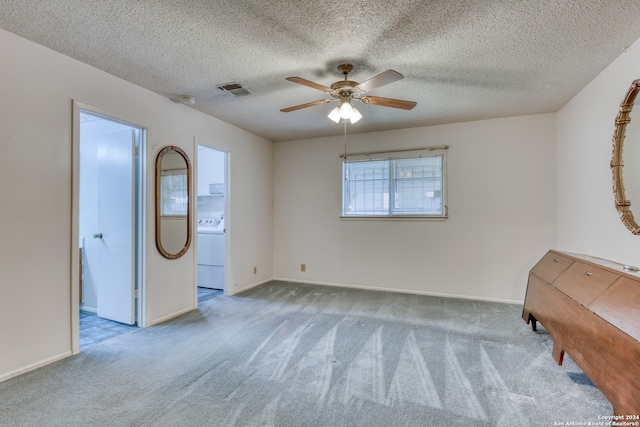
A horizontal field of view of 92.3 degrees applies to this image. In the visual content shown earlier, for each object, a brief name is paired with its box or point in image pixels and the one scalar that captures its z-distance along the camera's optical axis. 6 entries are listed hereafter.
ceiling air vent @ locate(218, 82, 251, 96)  2.93
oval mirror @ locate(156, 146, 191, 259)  3.23
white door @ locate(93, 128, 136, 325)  3.12
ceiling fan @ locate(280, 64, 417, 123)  2.46
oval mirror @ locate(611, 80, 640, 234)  2.25
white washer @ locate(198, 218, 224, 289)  4.55
